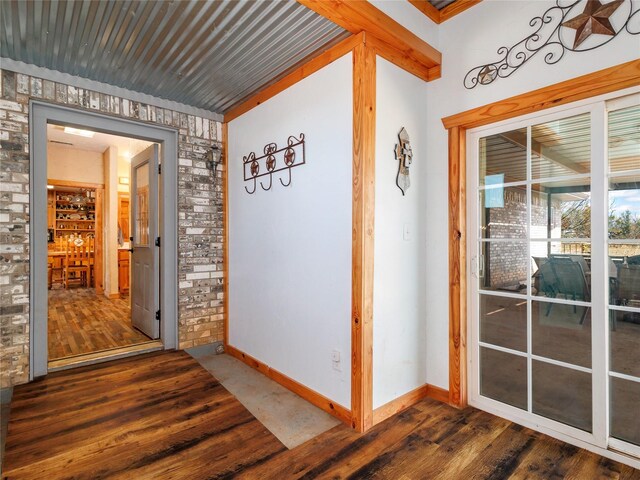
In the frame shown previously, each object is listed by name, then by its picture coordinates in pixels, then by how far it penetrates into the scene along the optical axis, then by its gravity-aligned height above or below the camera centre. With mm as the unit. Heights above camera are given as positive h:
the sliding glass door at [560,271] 1859 -198
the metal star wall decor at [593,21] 1795 +1193
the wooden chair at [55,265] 7897 -568
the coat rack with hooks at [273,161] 2699 +692
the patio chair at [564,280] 1987 -251
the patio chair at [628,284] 1822 -248
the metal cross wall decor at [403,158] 2391 +580
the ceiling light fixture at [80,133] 5625 +1823
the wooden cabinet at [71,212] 8320 +749
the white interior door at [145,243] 3688 -25
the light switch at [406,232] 2461 +57
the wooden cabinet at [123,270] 6863 -600
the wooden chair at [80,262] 7998 -489
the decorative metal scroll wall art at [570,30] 1770 +1170
